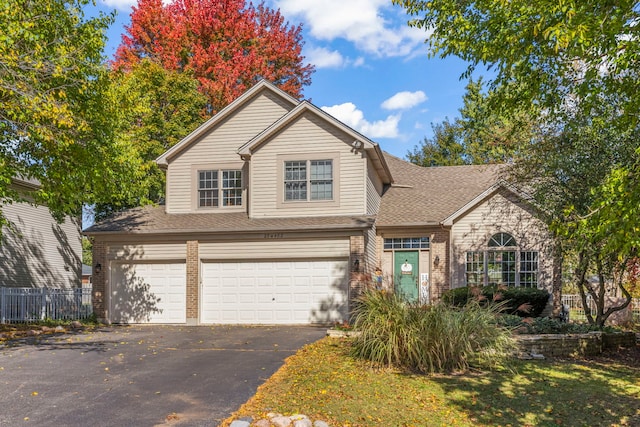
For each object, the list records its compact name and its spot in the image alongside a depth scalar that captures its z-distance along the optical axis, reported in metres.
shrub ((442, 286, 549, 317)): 16.16
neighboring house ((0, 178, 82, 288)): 20.88
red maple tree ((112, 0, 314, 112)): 28.62
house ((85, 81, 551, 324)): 16.97
